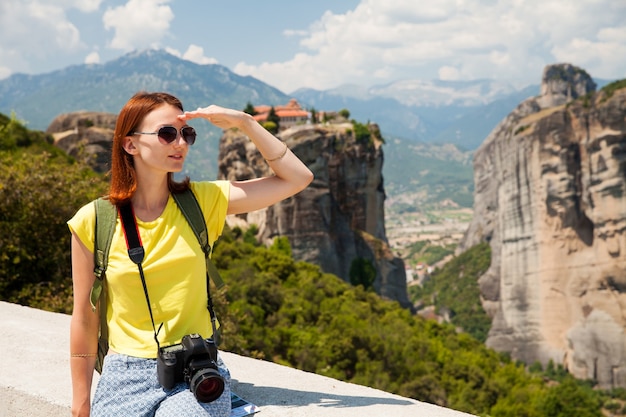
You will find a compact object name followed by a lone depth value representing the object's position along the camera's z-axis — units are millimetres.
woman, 2812
